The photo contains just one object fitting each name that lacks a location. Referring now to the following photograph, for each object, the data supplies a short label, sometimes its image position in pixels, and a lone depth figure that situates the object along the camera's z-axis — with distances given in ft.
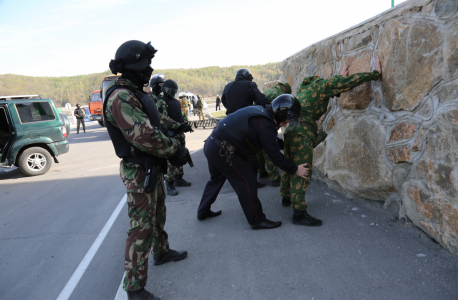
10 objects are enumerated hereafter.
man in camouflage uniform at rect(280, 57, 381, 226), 10.70
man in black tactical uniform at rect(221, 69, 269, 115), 15.08
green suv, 23.48
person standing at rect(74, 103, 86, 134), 56.35
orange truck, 71.87
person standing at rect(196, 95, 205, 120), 58.95
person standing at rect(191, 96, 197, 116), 90.73
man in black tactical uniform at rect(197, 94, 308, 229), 9.77
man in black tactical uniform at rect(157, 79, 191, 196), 16.38
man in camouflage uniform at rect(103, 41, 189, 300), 7.01
